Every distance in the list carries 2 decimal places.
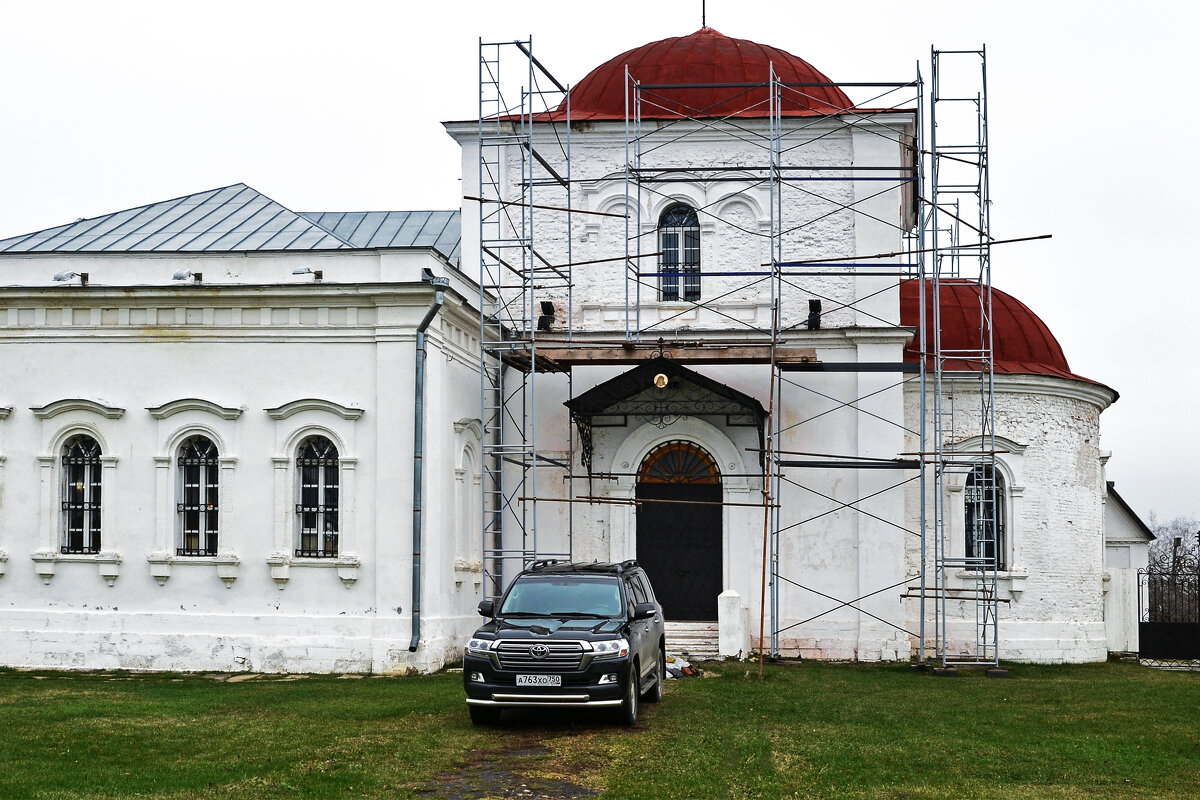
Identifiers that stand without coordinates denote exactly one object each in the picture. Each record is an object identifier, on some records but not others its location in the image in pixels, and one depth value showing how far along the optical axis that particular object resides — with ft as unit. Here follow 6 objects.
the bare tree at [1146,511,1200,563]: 298.97
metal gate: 87.35
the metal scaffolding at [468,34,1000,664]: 73.20
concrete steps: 72.54
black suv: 43.80
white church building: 66.39
